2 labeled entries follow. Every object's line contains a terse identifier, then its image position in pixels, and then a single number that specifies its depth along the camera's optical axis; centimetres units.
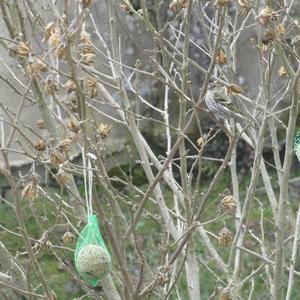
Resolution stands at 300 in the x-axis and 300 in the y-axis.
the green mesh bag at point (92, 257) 438
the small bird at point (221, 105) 566
